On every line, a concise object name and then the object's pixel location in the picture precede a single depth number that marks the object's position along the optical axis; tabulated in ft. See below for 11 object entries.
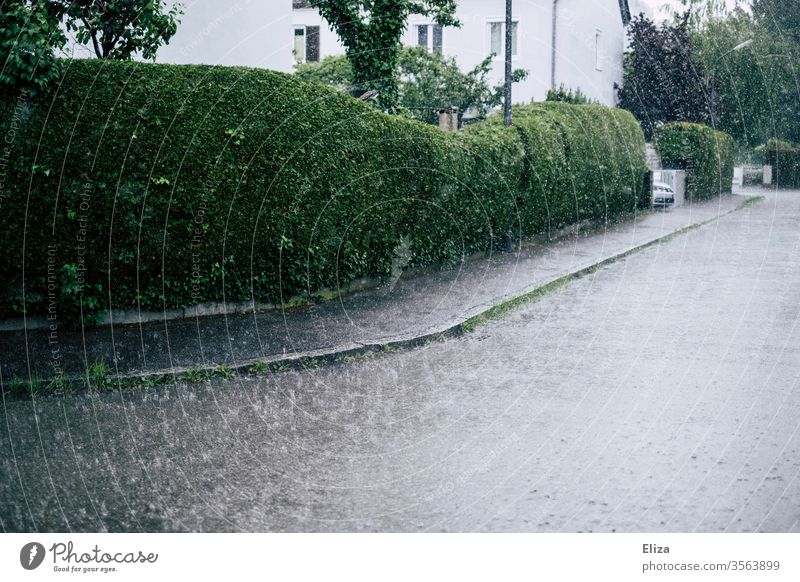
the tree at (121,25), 38.04
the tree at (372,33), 62.44
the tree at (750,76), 150.92
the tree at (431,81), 95.25
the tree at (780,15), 191.83
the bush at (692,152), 115.14
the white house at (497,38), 106.93
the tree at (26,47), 30.60
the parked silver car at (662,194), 105.91
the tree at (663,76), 139.23
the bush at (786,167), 169.58
